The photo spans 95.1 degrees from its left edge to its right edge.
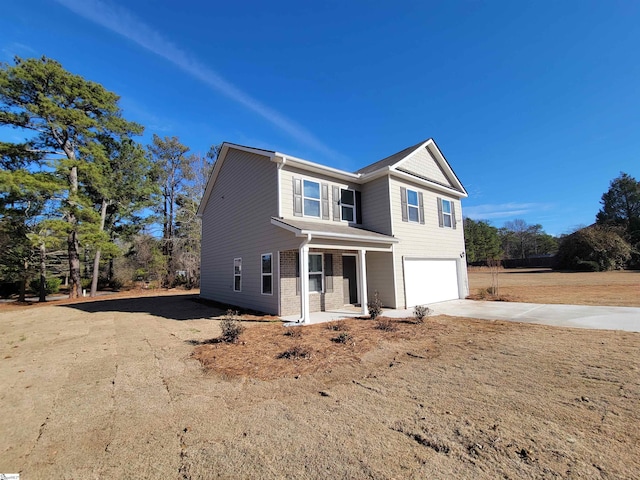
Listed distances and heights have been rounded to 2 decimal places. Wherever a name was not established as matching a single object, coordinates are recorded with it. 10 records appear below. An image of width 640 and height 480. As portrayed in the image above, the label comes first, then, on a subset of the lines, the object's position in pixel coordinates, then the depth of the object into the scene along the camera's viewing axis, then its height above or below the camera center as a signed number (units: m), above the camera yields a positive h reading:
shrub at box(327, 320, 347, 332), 7.88 -1.54
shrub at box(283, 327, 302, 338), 7.28 -1.54
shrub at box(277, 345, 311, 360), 5.69 -1.60
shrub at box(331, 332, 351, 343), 6.62 -1.53
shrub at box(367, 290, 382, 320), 9.28 -1.26
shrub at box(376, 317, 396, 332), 7.74 -1.52
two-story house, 10.41 +1.61
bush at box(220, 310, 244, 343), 6.80 -1.33
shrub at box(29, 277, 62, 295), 23.81 -0.61
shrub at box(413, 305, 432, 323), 8.54 -1.31
